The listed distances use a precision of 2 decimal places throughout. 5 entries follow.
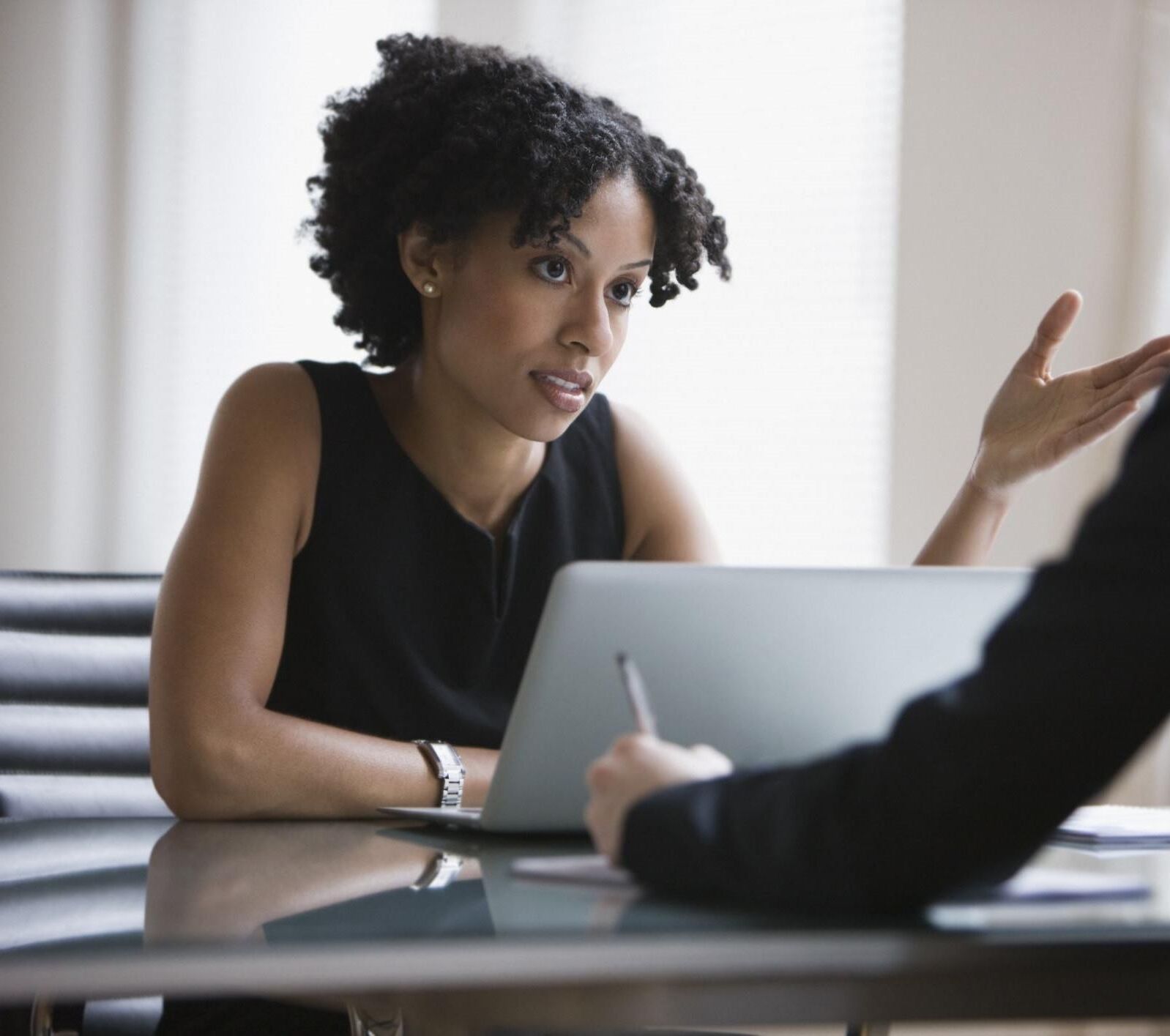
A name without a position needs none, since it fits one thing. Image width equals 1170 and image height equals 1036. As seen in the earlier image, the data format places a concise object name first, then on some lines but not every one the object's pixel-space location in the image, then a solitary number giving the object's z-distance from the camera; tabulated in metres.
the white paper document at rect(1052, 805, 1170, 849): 1.87
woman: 2.20
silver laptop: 1.79
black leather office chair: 2.25
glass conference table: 1.21
